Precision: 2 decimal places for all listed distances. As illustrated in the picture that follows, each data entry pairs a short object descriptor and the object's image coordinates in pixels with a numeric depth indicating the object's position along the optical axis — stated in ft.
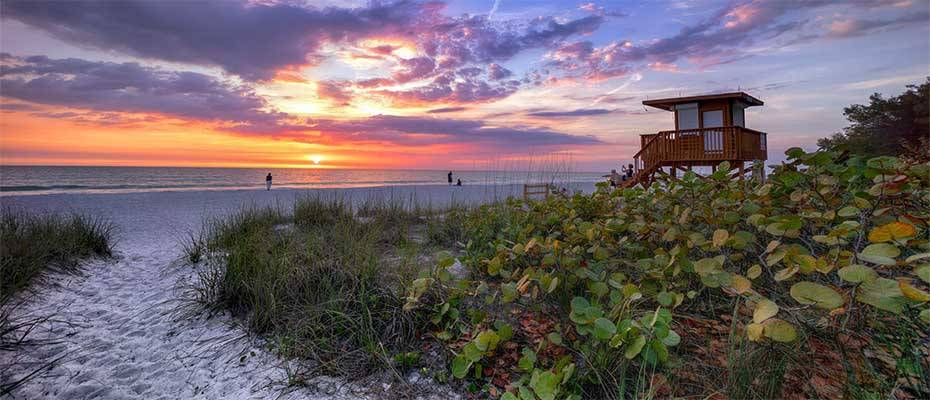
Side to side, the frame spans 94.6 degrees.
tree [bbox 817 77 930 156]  52.01
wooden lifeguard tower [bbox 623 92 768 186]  42.80
